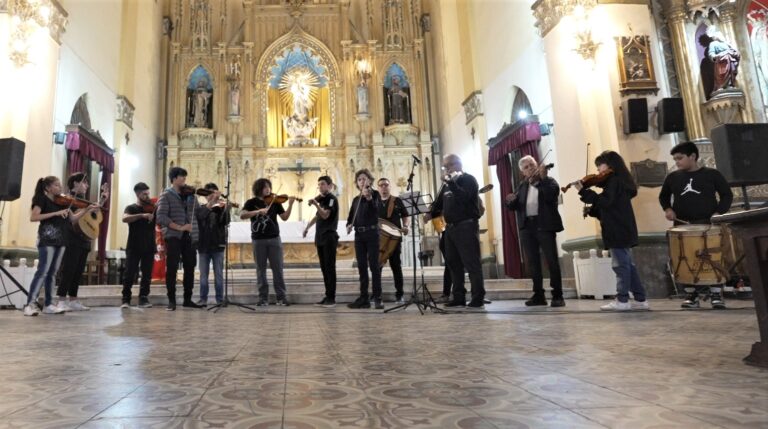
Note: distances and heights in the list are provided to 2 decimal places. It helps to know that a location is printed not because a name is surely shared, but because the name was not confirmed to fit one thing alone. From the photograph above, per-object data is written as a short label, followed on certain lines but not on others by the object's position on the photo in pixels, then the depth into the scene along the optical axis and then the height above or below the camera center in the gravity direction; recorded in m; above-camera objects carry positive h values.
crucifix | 12.06 +2.82
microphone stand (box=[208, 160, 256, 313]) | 4.55 -0.16
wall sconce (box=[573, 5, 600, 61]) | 5.98 +2.93
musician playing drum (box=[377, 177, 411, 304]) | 4.85 +0.62
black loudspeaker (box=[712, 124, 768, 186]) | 3.55 +0.82
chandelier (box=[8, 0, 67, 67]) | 5.83 +3.44
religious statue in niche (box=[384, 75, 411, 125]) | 12.61 +4.66
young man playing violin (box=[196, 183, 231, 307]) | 4.90 +0.51
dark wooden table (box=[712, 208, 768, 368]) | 1.47 +0.03
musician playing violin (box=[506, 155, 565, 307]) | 4.12 +0.44
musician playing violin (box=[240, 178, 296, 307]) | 4.90 +0.49
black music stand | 4.10 +0.69
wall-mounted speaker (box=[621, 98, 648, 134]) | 5.71 +1.81
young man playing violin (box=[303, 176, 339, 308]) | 4.89 +0.42
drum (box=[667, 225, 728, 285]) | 3.53 +0.05
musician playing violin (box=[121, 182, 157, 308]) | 4.73 +0.46
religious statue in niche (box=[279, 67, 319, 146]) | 12.62 +4.92
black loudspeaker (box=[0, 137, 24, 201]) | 4.35 +1.17
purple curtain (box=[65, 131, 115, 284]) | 7.21 +2.22
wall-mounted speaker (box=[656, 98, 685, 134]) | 5.72 +1.79
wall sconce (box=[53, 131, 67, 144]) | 6.97 +2.33
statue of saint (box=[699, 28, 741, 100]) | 6.11 +2.55
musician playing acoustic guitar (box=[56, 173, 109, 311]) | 4.44 +0.41
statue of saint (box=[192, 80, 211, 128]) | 12.16 +4.66
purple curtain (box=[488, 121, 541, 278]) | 8.04 +1.51
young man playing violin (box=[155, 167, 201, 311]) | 4.58 +0.56
